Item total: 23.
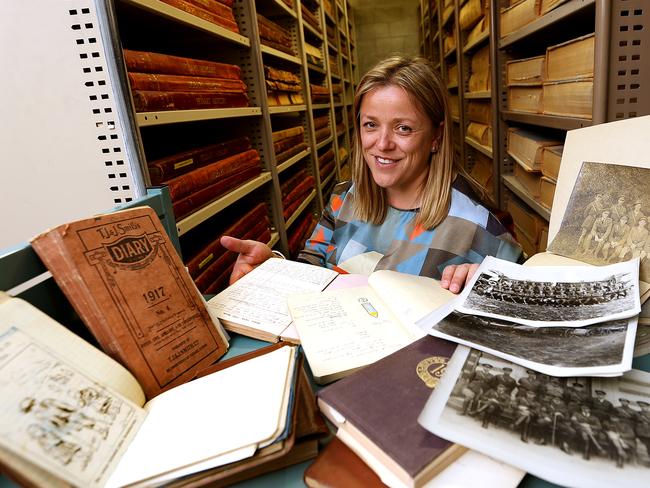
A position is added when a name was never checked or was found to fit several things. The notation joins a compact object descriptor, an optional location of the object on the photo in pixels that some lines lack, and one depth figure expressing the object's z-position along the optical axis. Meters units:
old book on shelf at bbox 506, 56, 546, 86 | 1.85
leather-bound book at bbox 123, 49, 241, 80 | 1.22
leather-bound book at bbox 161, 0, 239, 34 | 1.40
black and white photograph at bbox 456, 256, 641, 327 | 0.61
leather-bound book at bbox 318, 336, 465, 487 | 0.41
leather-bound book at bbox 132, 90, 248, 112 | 1.17
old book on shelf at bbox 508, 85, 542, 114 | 1.93
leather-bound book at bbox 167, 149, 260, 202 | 1.36
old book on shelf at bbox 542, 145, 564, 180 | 1.77
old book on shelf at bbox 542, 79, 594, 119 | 1.40
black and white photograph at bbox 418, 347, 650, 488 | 0.39
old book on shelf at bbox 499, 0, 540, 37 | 1.81
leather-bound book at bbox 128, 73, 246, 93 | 1.19
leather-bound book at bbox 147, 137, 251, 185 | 1.27
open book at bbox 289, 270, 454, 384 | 0.63
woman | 1.27
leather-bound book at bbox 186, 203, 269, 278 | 1.51
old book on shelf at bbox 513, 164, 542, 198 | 2.11
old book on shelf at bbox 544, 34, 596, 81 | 1.37
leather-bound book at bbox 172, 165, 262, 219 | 1.38
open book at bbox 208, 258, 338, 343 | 0.76
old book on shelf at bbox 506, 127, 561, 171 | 1.97
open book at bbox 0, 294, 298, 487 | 0.42
